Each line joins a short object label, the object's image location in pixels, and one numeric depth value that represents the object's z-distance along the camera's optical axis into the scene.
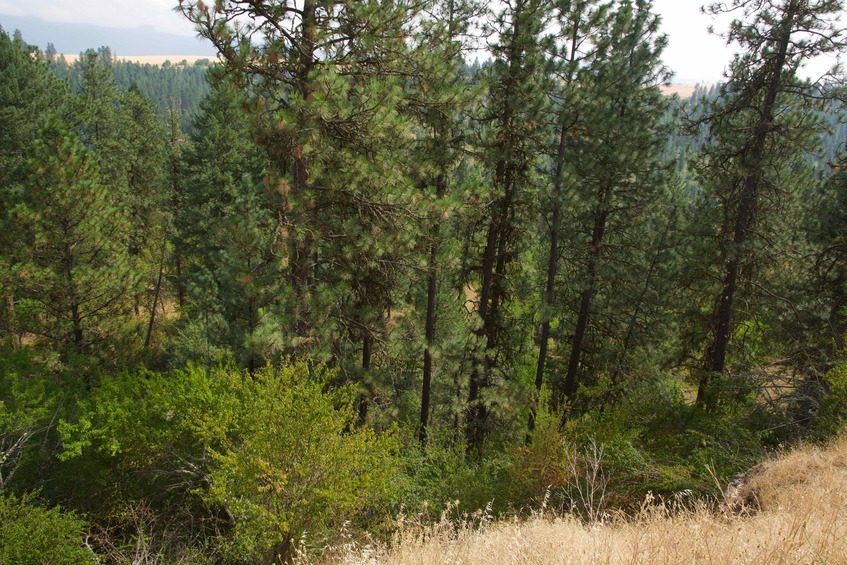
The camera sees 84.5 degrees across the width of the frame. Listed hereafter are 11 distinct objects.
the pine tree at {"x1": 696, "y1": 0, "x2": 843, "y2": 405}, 9.09
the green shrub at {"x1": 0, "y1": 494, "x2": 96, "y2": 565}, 6.49
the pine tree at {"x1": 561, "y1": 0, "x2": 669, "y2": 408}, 10.23
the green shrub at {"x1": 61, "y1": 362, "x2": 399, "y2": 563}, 6.27
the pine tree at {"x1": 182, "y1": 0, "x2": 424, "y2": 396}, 6.79
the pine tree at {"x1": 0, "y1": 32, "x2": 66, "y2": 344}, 16.53
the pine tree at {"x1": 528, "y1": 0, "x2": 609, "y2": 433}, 10.02
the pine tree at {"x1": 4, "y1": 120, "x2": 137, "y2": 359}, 12.68
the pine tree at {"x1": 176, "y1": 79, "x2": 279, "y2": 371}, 7.29
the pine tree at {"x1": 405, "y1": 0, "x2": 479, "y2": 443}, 8.55
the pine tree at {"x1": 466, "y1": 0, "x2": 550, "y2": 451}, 10.03
